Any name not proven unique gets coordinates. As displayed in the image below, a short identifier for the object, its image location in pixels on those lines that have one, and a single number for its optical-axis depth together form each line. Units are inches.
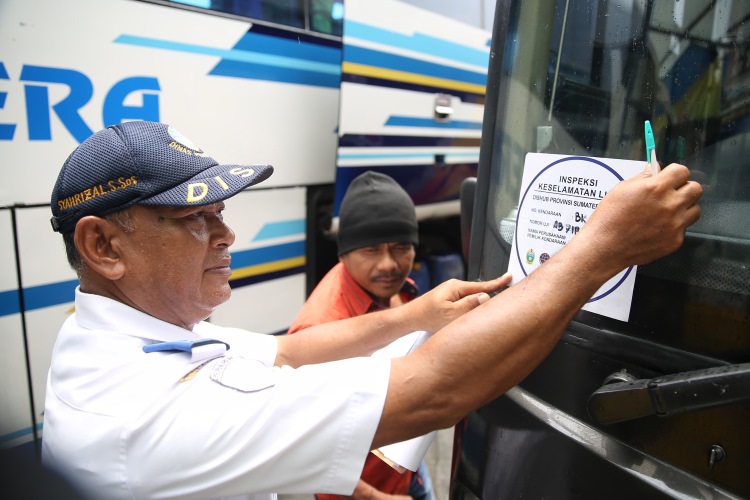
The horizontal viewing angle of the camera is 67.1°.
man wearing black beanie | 78.7
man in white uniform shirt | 36.6
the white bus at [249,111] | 74.7
